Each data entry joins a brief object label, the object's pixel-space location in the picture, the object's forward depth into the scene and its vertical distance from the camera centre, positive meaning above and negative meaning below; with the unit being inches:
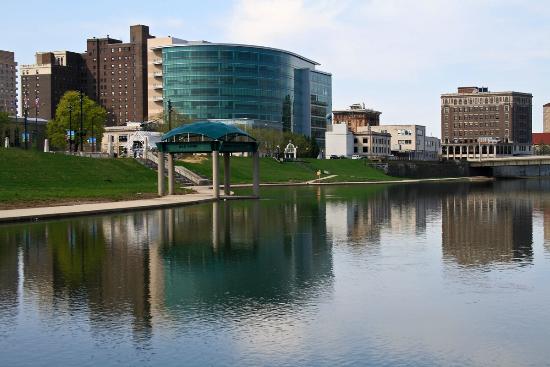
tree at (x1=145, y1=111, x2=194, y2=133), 7116.1 +392.5
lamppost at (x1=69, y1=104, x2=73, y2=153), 5275.6 +184.6
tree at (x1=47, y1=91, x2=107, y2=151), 6506.4 +372.1
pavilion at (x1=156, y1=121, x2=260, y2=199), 3499.0 +78.1
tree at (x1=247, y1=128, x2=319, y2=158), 7781.5 +272.9
